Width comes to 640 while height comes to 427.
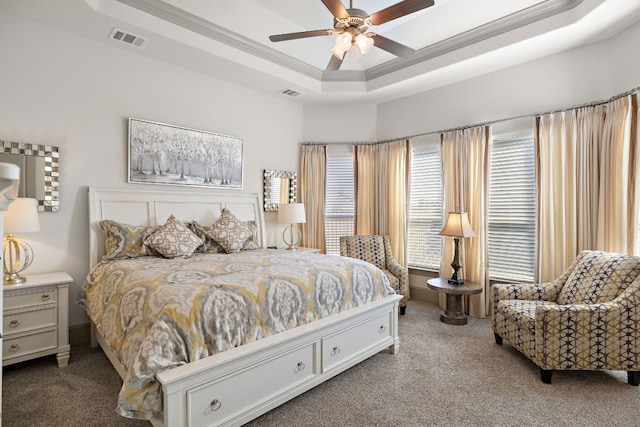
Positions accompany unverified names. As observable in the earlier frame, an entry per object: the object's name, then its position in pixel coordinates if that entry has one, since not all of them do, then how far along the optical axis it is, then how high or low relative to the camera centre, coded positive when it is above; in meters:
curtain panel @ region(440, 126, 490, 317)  4.35 +0.21
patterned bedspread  1.82 -0.62
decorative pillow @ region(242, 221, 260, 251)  4.19 -0.36
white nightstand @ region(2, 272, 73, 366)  2.70 -0.88
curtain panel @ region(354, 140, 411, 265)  5.22 +0.32
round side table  3.94 -1.03
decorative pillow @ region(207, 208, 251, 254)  3.93 -0.25
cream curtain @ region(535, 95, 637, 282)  3.26 +0.29
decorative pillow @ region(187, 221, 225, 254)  3.93 -0.35
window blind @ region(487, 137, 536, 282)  4.14 -0.01
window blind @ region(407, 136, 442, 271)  5.00 +0.05
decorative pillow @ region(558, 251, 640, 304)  2.79 -0.57
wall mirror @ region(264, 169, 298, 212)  5.15 +0.36
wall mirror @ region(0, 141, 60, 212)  3.11 +0.39
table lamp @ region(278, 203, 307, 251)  4.80 -0.04
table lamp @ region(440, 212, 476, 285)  4.13 -0.24
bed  1.86 -0.86
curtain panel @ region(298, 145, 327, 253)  5.58 +0.29
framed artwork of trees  3.90 +0.68
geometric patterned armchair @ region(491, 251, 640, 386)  2.60 -0.91
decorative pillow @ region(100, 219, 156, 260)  3.32 -0.29
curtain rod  3.27 +1.11
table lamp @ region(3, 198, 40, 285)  2.72 -0.15
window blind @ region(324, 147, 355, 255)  5.67 +0.15
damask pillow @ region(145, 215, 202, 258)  3.40 -0.29
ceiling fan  2.62 +1.52
